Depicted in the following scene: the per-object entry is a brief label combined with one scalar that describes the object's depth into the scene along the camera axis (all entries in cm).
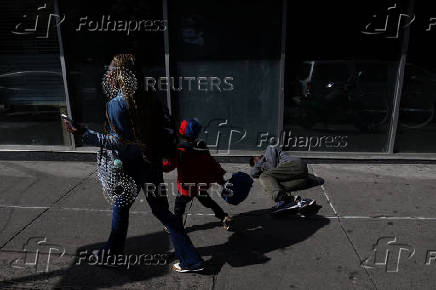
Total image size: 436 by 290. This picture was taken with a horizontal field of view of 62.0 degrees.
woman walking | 282
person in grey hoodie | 478
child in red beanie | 344
